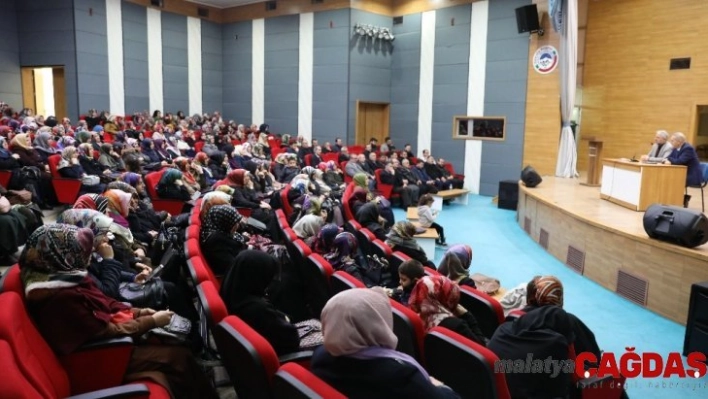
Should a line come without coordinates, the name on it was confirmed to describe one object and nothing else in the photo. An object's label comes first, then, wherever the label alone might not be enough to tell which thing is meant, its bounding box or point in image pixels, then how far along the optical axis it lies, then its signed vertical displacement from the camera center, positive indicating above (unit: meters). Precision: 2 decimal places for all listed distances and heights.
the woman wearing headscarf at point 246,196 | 5.77 -0.77
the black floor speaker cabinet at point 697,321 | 3.35 -1.23
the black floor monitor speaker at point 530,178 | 8.20 -0.65
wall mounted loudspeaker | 10.30 +2.54
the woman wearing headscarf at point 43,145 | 6.91 -0.22
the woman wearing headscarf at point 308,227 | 4.07 -0.77
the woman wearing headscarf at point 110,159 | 7.23 -0.42
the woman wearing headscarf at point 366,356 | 1.45 -0.67
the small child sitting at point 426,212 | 6.07 -0.94
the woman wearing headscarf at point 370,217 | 4.96 -0.84
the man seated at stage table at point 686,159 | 6.10 -0.22
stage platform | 4.06 -1.08
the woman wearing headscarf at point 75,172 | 5.85 -0.51
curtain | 9.48 +1.10
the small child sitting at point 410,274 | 2.71 -0.76
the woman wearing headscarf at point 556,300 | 2.37 -0.78
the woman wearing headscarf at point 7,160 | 5.70 -0.36
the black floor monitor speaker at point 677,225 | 4.05 -0.71
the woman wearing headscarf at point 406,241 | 4.21 -0.91
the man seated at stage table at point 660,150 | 6.36 -0.11
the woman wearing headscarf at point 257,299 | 2.16 -0.75
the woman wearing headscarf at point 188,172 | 6.19 -0.52
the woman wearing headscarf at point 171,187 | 5.55 -0.62
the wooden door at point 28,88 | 12.27 +1.03
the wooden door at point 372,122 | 13.41 +0.39
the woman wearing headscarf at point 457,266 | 3.36 -0.90
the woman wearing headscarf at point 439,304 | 2.41 -0.85
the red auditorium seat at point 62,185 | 5.93 -0.67
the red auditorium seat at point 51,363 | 1.52 -0.85
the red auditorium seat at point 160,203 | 5.51 -0.79
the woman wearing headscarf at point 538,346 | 2.12 -0.91
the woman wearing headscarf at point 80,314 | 1.91 -0.74
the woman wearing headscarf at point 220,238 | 3.14 -0.68
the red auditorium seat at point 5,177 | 5.65 -0.55
